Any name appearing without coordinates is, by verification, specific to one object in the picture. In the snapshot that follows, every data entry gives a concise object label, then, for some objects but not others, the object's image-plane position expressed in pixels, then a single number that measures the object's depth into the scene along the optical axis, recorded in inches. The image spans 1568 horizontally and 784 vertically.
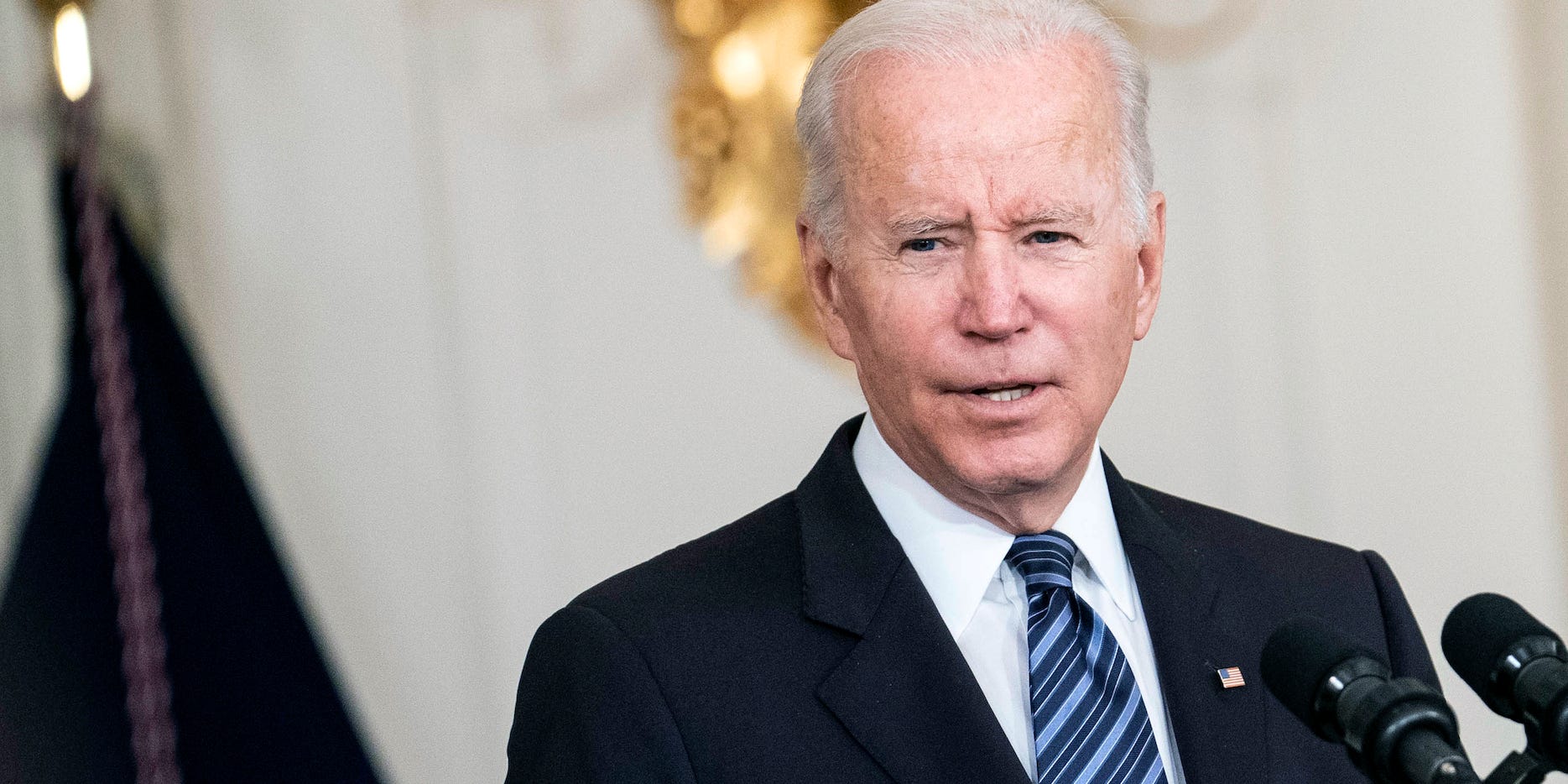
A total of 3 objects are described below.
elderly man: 162.0
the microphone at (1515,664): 152.5
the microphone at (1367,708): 151.3
